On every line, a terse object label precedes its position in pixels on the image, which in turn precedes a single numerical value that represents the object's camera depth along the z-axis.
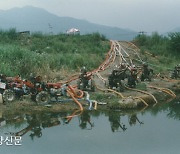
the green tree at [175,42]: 32.25
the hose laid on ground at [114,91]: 18.32
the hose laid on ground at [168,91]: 20.44
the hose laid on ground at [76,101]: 17.18
